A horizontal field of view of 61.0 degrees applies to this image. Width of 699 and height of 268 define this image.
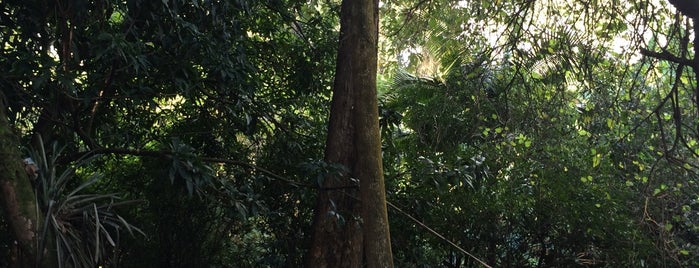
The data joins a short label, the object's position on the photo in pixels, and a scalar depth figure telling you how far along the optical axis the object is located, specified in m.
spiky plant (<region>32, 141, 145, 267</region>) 2.80
